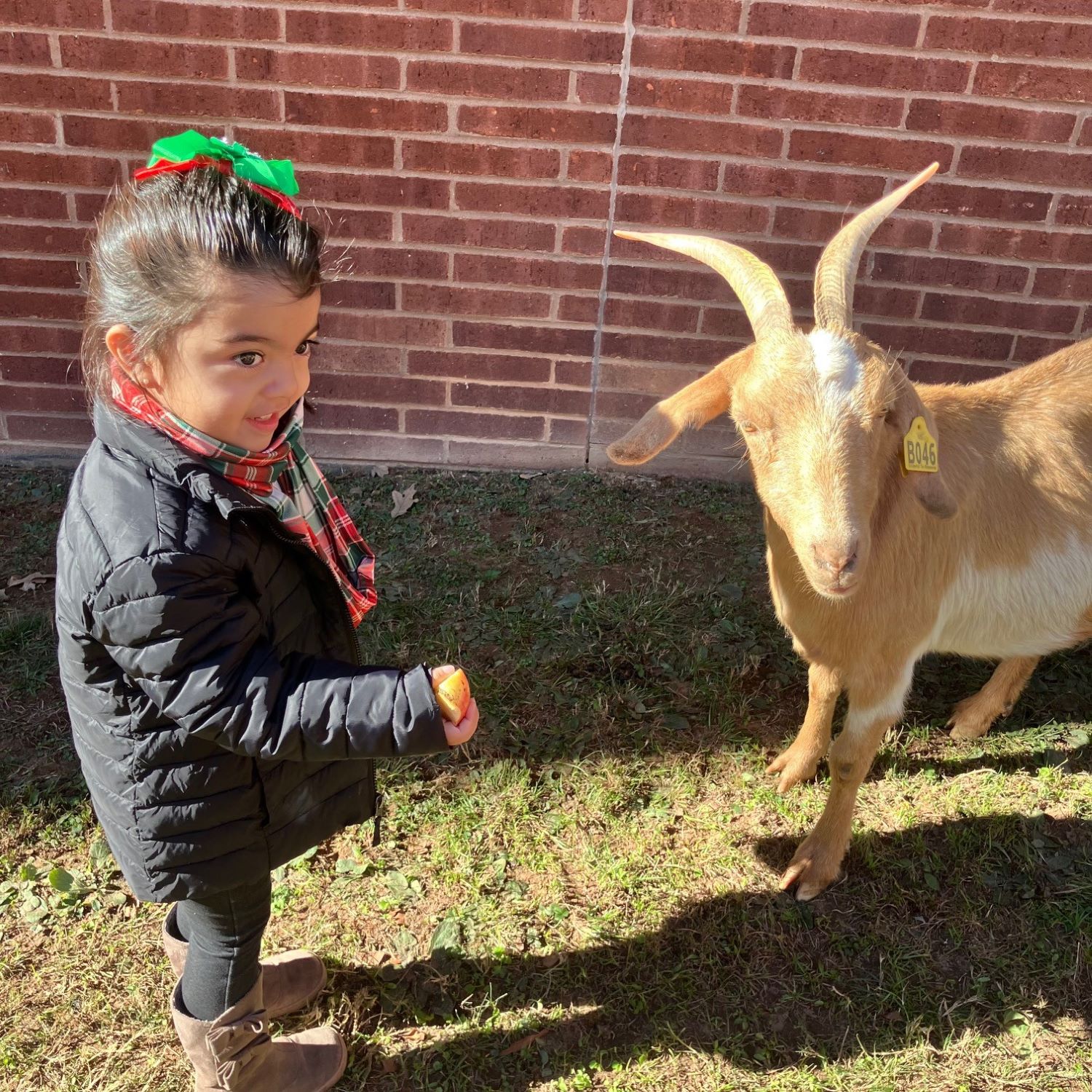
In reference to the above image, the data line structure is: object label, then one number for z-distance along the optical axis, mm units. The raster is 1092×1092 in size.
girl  1594
